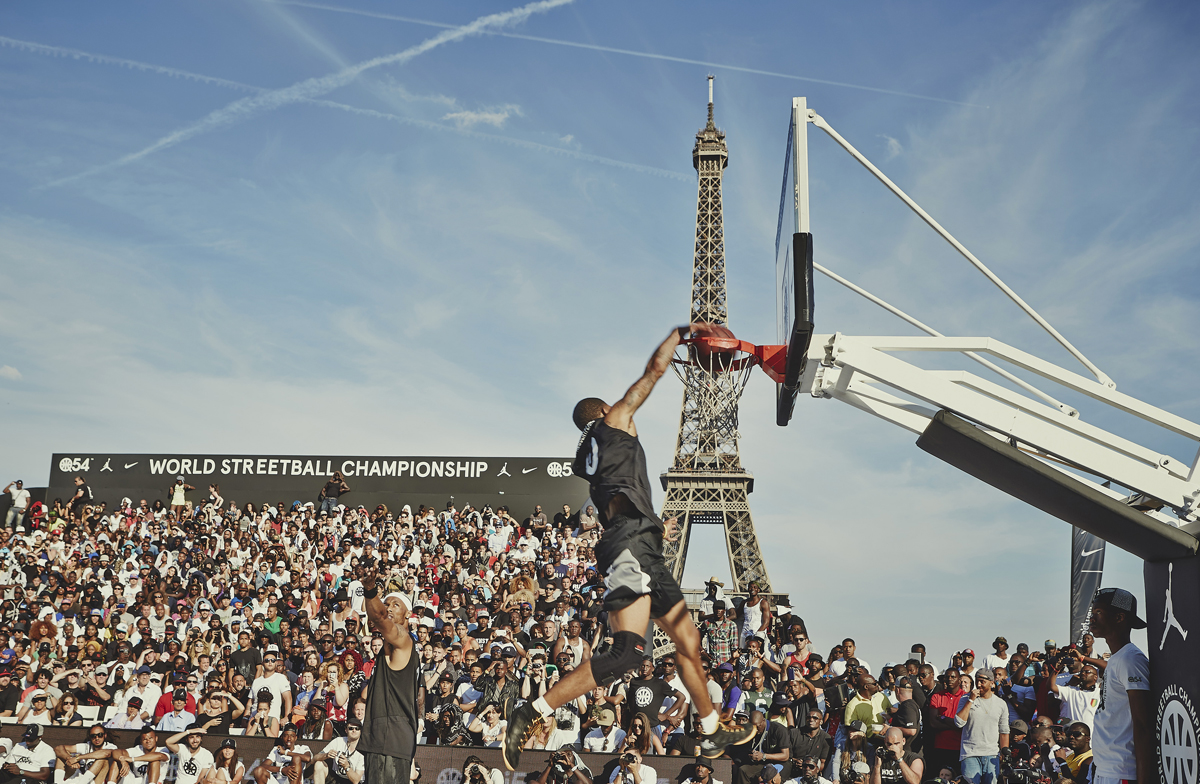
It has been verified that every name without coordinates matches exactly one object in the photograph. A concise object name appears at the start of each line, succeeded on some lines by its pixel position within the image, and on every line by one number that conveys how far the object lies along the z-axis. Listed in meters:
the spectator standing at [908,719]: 9.39
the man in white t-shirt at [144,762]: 10.86
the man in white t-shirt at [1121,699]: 4.73
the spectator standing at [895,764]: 9.04
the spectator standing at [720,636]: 12.43
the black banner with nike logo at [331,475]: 23.72
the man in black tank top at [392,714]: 6.94
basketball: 5.88
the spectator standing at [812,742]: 9.69
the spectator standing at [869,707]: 9.69
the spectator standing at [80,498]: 24.87
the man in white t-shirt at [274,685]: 11.73
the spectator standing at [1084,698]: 9.48
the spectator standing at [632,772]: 9.12
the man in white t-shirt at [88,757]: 10.98
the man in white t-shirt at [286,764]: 10.36
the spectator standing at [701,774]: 9.09
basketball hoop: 6.00
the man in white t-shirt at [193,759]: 10.58
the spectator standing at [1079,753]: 8.35
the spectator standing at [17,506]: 24.61
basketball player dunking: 5.48
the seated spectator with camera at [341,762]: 10.34
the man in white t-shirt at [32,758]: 11.19
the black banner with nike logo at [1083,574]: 12.71
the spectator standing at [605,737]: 10.20
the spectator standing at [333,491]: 24.44
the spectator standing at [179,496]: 23.88
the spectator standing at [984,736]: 9.24
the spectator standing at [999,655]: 10.91
